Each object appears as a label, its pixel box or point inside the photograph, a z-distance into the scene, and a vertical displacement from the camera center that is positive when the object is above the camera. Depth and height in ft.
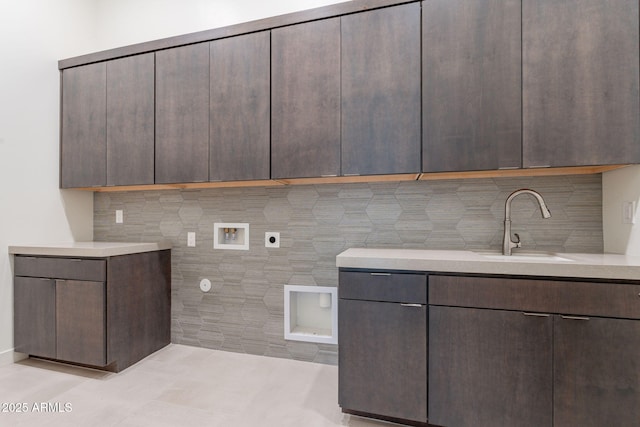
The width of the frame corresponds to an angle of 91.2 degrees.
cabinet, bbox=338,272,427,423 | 5.04 -2.20
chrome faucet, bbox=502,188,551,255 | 5.70 -0.04
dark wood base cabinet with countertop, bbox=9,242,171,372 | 6.75 -2.08
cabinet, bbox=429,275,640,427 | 4.29 -2.05
